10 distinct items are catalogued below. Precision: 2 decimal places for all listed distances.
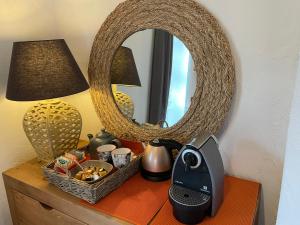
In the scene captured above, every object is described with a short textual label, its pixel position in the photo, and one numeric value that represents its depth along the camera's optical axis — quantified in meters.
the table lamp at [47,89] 1.05
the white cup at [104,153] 1.15
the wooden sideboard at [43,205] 0.91
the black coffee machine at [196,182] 0.84
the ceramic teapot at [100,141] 1.23
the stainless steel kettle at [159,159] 1.06
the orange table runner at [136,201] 0.89
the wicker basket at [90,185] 0.94
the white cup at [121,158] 1.09
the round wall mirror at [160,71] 1.02
